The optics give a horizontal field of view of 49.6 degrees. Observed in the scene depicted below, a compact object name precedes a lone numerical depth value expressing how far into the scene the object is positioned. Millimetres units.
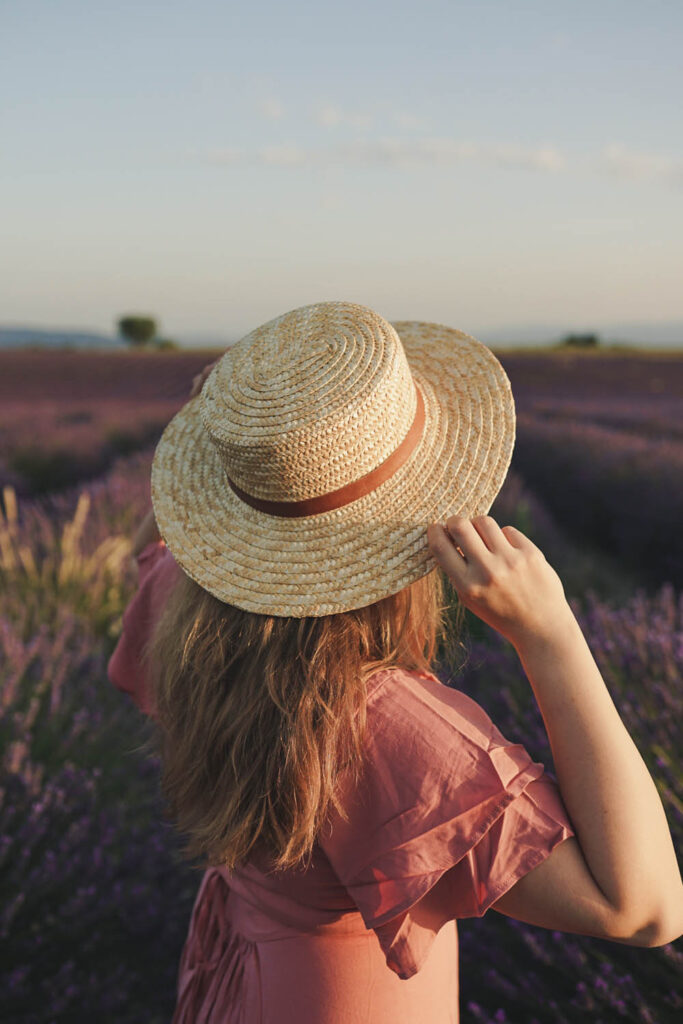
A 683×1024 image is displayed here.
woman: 840
